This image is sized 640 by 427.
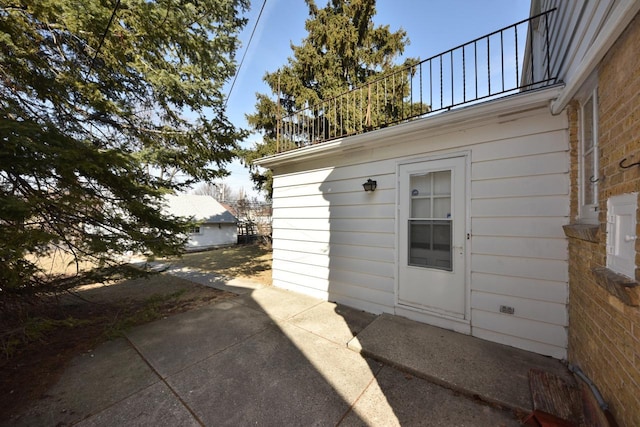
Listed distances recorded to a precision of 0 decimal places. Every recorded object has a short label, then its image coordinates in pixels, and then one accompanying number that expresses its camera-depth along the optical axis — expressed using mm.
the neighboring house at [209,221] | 15484
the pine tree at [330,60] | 9812
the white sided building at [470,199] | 2412
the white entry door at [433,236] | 2949
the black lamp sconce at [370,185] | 3624
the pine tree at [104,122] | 2502
